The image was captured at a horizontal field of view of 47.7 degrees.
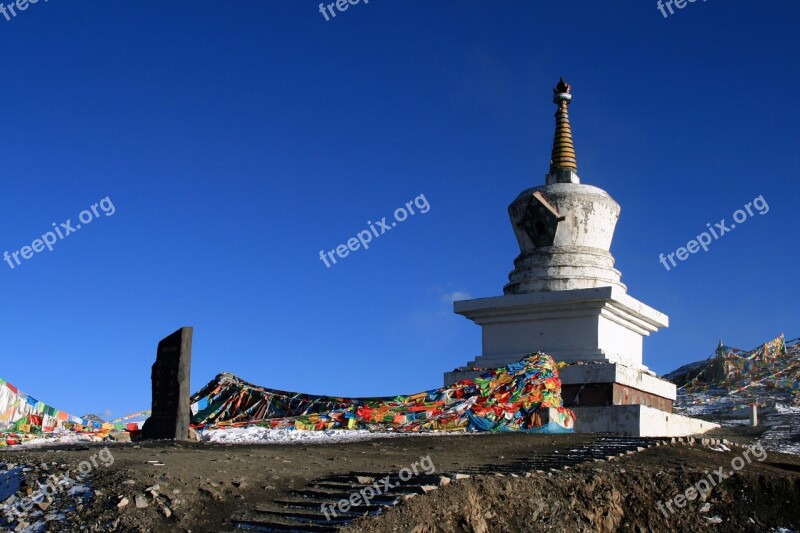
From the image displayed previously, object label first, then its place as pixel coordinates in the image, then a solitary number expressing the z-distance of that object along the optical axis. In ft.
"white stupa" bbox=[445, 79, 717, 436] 51.55
